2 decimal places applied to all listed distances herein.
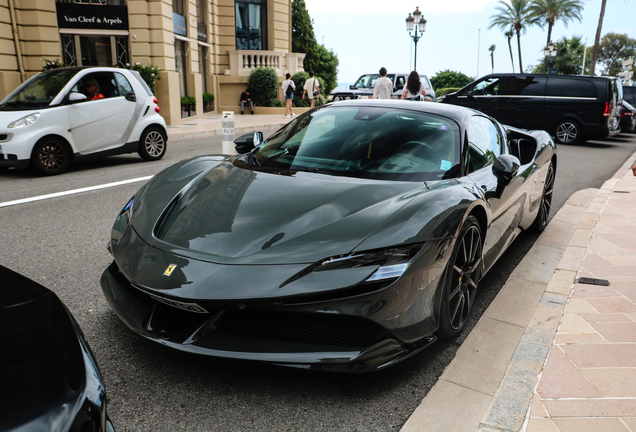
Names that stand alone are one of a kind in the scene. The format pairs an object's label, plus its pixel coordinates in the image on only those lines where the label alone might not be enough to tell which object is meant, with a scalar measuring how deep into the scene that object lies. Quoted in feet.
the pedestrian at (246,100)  81.66
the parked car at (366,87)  71.20
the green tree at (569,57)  234.38
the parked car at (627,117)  56.08
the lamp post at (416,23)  80.28
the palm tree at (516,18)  216.29
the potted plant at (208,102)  77.65
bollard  26.94
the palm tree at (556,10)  195.93
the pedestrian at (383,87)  48.14
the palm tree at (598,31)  113.90
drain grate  12.66
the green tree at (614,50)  265.13
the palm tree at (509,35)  253.85
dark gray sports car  7.19
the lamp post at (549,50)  148.56
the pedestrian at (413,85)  44.78
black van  46.03
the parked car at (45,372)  3.65
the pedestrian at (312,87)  71.41
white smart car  25.27
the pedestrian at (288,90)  71.15
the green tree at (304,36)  173.84
